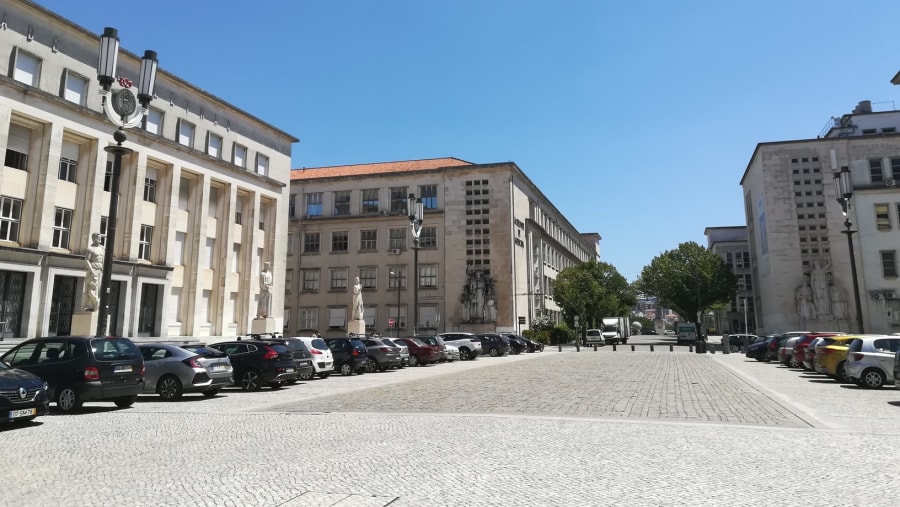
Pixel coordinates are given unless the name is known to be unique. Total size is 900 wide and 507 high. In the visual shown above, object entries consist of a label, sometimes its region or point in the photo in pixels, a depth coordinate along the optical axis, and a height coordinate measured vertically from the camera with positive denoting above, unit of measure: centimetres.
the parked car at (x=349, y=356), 2316 -97
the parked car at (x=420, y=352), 2934 -104
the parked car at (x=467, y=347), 3653 -96
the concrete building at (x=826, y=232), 5350 +985
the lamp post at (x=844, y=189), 2716 +681
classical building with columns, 2622 +773
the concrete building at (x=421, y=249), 5706 +873
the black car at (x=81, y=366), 1158 -71
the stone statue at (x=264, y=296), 3481 +220
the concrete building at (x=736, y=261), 10012 +1241
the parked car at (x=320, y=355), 2017 -81
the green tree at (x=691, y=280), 7456 +688
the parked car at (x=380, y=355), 2439 -99
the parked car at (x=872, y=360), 1605 -80
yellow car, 1789 -80
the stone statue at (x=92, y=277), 2311 +224
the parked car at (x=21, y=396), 929 -106
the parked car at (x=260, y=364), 1689 -95
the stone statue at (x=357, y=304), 3784 +184
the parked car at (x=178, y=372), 1422 -101
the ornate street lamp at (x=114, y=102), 1583 +689
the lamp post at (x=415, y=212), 3181 +668
